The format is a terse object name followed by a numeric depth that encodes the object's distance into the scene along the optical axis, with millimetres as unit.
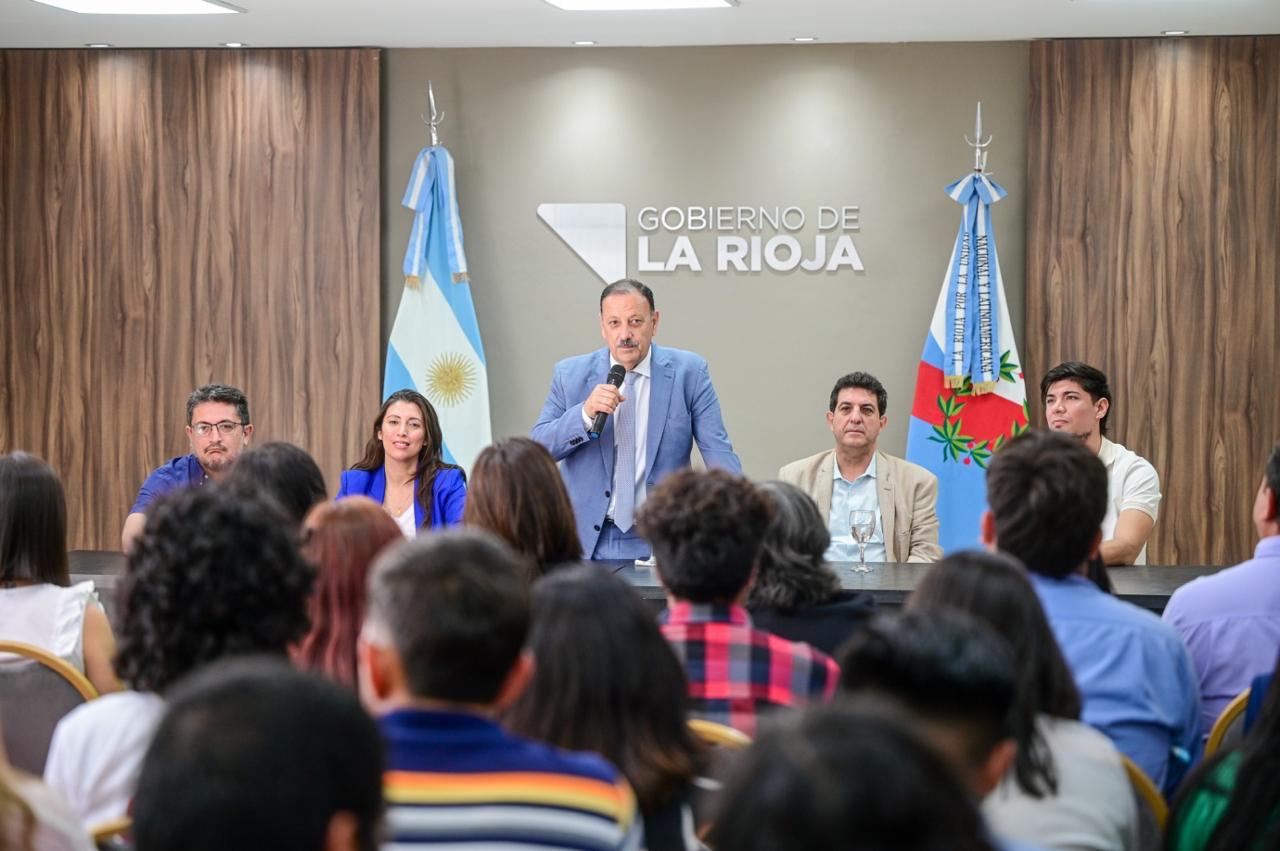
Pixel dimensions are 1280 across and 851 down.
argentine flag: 7480
